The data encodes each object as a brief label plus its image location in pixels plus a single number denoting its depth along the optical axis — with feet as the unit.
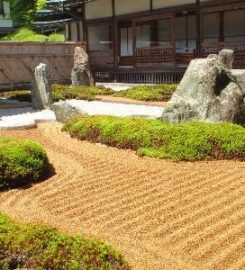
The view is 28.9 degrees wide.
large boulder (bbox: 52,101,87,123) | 45.03
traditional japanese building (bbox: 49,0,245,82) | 76.33
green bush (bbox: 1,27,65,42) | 133.08
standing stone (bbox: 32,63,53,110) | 55.26
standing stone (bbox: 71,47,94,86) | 77.71
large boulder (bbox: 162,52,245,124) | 35.27
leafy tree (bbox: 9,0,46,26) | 147.23
